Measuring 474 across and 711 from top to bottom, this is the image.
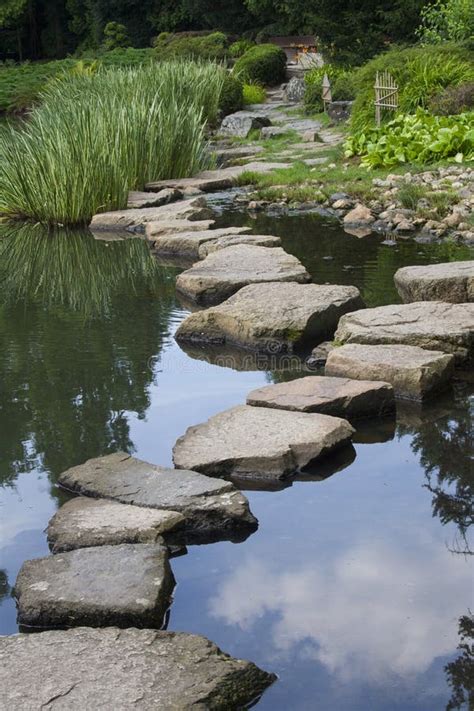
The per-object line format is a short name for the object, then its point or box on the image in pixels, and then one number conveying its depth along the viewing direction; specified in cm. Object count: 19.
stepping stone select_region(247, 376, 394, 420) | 400
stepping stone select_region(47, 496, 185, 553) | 302
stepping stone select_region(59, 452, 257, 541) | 318
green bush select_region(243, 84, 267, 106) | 1880
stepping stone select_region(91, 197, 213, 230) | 867
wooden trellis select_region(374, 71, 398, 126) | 1214
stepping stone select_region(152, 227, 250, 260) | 761
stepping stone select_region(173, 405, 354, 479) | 353
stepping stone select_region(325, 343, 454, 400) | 425
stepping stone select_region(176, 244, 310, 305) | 603
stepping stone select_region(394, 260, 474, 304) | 541
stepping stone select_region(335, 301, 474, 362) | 463
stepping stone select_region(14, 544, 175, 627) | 263
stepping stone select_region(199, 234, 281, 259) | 720
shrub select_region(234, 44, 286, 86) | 2103
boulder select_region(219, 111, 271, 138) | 1576
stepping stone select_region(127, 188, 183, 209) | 938
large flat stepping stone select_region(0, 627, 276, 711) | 219
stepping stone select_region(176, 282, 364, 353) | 510
